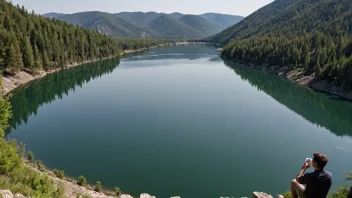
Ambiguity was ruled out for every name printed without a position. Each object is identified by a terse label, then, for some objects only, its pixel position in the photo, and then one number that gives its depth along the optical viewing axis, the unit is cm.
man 987
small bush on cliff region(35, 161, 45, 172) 3080
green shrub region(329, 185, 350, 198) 1679
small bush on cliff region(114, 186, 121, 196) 2952
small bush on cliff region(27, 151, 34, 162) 3412
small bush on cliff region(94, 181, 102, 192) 3012
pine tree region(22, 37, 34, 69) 9169
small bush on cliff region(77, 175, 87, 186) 3005
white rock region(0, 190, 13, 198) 1361
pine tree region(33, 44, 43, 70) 9774
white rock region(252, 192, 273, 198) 1822
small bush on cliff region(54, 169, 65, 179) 3110
